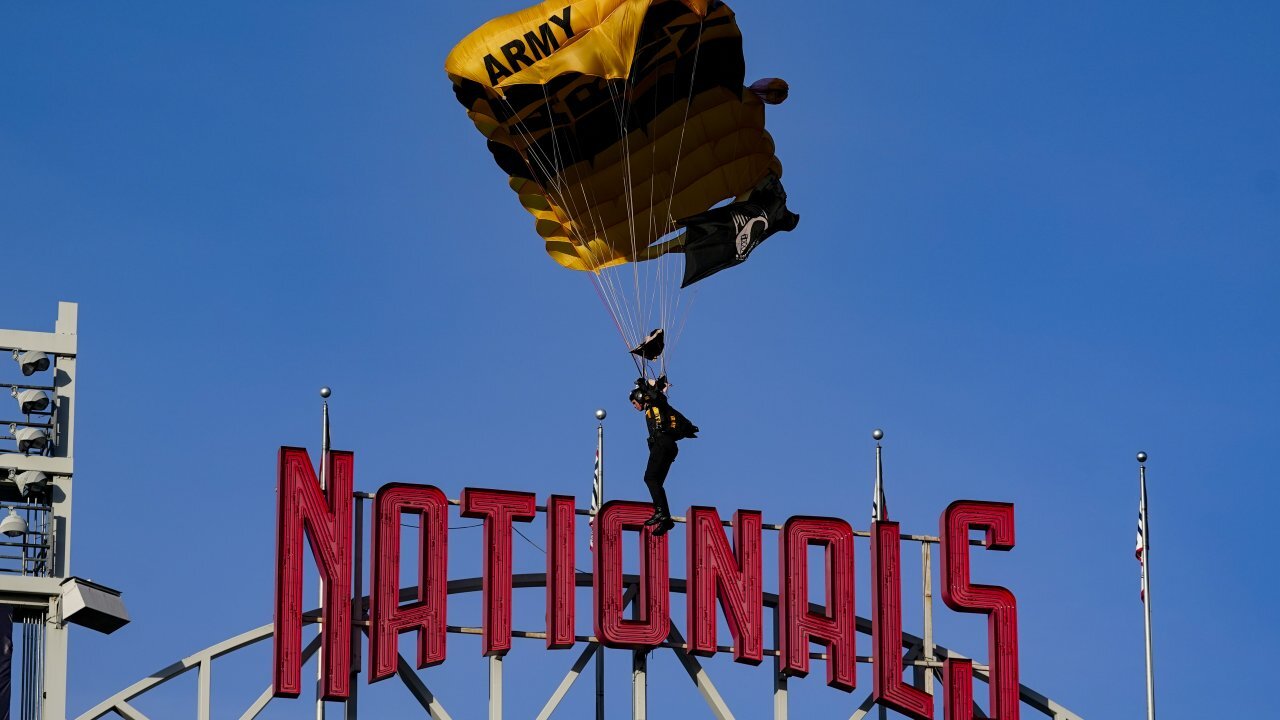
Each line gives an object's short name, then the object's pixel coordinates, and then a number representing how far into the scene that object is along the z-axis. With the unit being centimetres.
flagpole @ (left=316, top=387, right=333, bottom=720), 5922
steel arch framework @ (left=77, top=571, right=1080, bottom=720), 5844
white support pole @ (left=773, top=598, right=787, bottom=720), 6188
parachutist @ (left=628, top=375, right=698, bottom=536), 5850
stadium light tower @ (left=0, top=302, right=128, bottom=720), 5766
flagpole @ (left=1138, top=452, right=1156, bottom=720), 6250
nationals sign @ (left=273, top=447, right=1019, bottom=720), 5981
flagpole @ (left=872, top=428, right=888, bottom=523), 6469
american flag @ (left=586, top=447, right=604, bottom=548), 6356
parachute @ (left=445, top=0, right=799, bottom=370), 6038
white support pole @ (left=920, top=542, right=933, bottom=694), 6269
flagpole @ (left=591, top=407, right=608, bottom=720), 6353
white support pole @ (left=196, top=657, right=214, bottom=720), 5834
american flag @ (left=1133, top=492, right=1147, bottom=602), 6412
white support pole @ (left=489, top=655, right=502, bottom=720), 5975
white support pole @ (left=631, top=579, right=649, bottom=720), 6072
